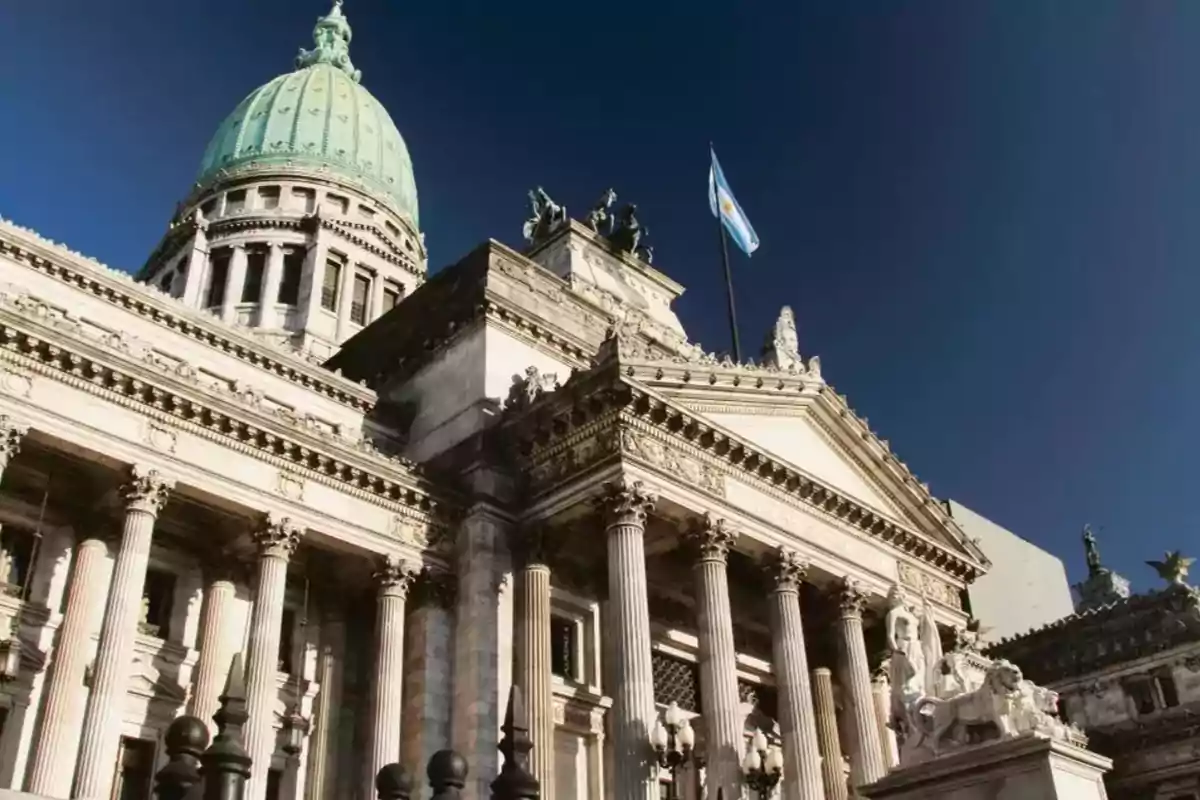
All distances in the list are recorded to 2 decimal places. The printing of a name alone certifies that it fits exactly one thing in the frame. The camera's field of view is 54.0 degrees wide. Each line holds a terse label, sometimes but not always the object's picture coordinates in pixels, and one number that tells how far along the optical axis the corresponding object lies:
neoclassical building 24.20
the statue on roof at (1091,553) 59.22
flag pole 40.66
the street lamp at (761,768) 24.33
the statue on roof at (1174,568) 48.16
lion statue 15.73
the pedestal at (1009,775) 14.36
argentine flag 43.75
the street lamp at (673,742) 24.11
